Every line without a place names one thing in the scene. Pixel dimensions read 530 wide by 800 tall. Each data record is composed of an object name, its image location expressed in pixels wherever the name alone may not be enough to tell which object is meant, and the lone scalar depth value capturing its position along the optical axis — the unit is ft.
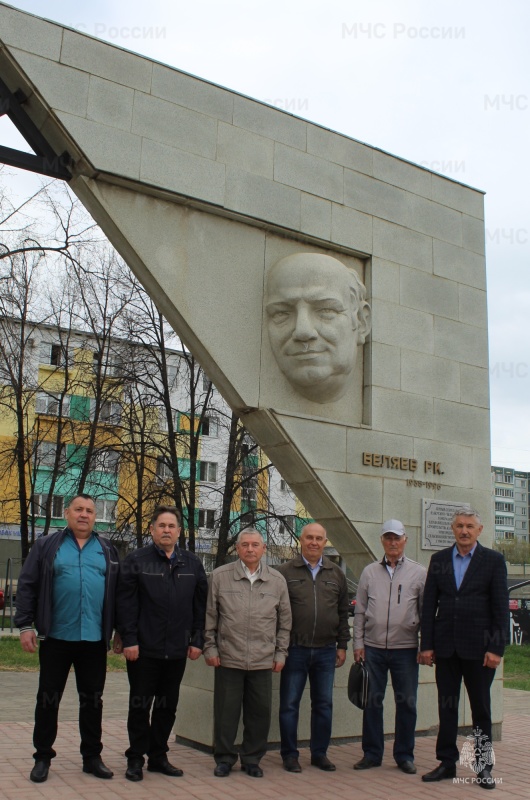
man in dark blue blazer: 17.63
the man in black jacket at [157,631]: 16.70
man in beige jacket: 17.49
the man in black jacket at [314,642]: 18.26
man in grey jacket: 18.43
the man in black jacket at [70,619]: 16.11
